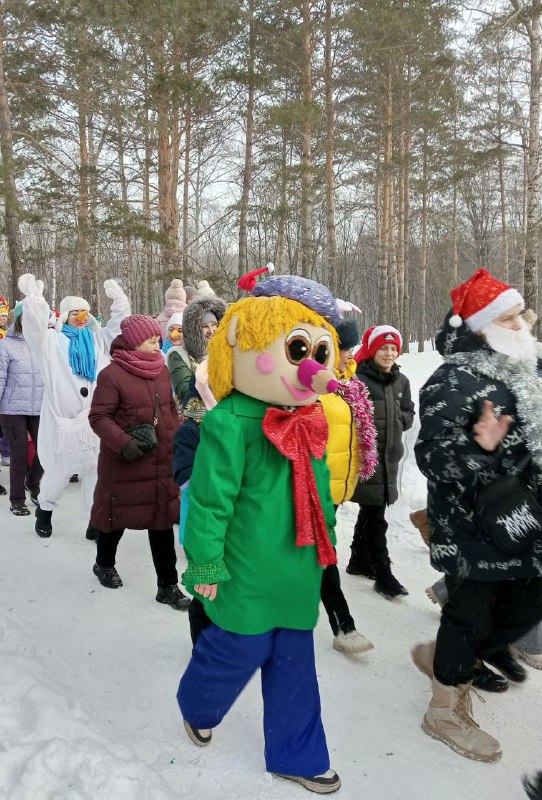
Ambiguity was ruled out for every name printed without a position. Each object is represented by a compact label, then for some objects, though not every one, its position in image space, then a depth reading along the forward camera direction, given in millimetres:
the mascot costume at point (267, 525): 2070
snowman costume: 4859
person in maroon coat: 3689
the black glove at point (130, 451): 3619
